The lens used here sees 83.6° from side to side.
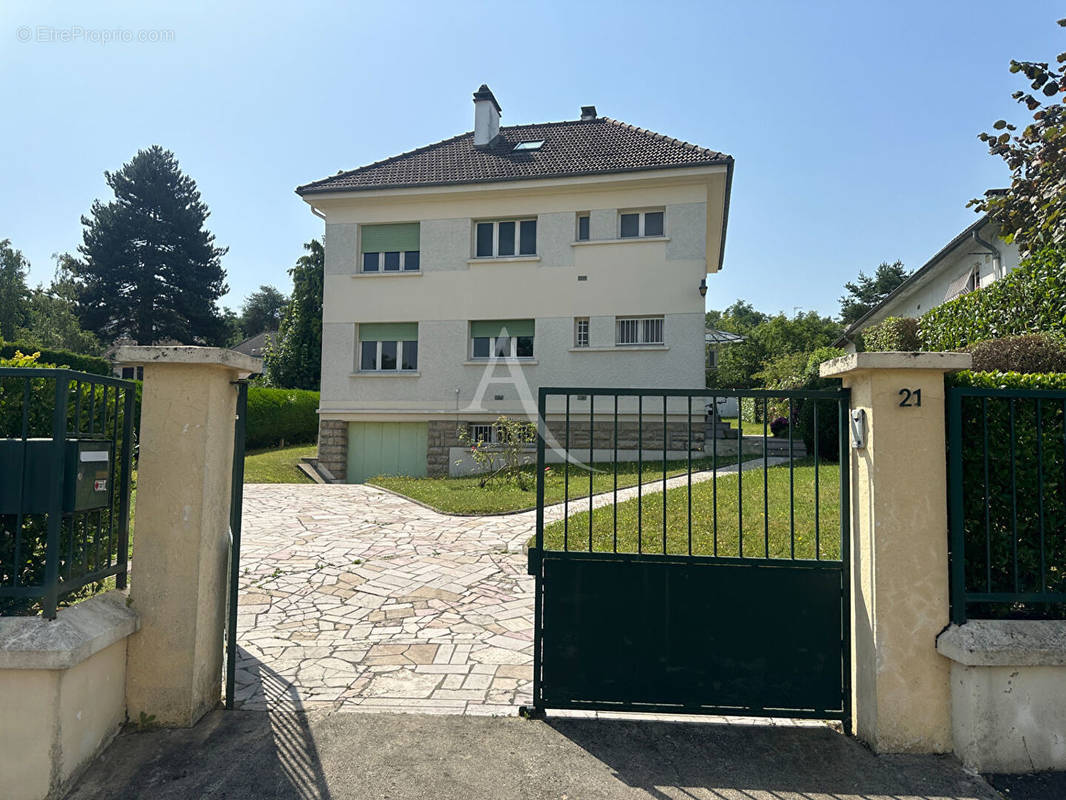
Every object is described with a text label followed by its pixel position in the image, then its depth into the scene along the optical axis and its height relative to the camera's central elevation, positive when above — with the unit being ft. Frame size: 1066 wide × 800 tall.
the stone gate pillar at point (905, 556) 10.66 -2.19
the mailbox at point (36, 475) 9.83 -0.83
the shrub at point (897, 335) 54.13 +9.22
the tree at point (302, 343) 96.07 +13.69
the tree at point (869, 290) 179.22 +44.45
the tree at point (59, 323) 109.22 +19.37
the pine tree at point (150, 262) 118.73 +33.25
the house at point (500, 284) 52.80 +13.52
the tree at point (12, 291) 110.63 +25.33
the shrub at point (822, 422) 46.24 +0.88
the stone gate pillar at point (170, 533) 11.23 -2.01
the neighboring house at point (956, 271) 49.85 +17.08
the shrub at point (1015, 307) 25.84 +6.40
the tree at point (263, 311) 201.36 +39.51
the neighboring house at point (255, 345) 140.46 +20.76
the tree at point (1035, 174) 16.17 +7.63
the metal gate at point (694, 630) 11.47 -3.84
